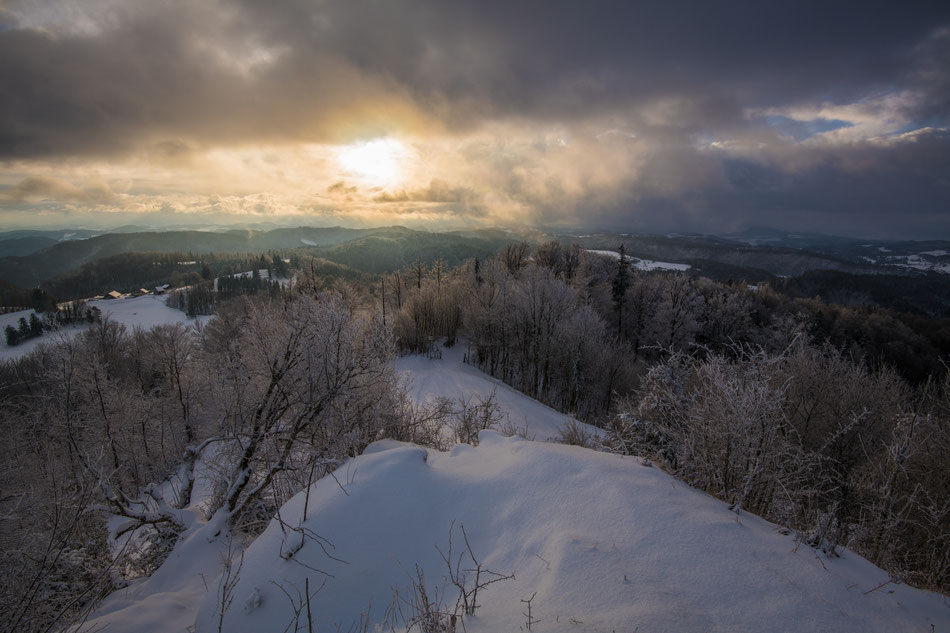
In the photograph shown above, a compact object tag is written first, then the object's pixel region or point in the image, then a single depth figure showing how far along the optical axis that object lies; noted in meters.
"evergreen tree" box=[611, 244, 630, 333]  36.41
